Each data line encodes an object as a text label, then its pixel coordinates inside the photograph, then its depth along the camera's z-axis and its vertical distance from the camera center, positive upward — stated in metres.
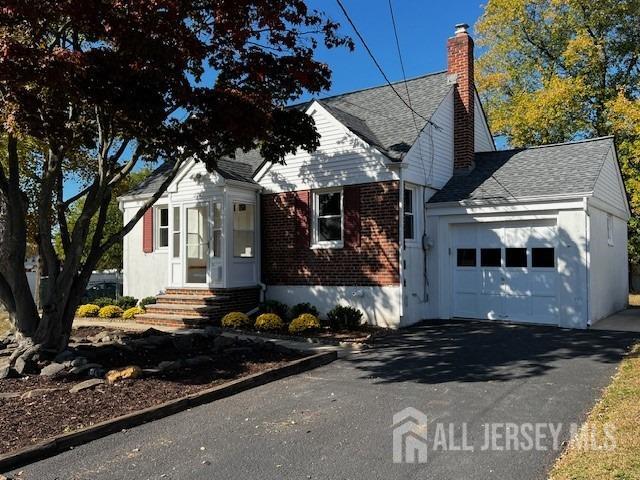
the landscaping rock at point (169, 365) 8.05 -1.51
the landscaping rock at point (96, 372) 7.68 -1.54
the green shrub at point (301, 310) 13.59 -1.16
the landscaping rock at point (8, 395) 6.67 -1.62
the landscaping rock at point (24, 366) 7.82 -1.47
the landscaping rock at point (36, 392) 6.69 -1.60
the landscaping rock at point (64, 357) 8.31 -1.42
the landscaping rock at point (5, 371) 7.56 -1.49
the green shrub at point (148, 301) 16.36 -1.10
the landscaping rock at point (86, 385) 6.95 -1.57
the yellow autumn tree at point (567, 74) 24.39 +9.74
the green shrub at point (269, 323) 12.40 -1.35
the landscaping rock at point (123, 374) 7.39 -1.51
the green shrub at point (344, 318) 12.41 -1.26
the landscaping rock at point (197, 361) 8.39 -1.52
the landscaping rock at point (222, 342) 9.69 -1.42
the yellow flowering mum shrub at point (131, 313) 14.95 -1.34
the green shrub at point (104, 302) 16.47 -1.14
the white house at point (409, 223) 12.83 +1.03
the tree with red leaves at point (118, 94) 7.35 +2.59
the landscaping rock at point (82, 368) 7.76 -1.49
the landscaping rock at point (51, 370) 7.71 -1.50
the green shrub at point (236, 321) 12.88 -1.35
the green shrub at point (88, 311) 15.41 -1.31
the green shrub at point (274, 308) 14.10 -1.16
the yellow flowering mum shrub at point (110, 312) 15.17 -1.33
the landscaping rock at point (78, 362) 7.96 -1.43
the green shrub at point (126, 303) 16.80 -1.19
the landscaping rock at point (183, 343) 9.66 -1.42
